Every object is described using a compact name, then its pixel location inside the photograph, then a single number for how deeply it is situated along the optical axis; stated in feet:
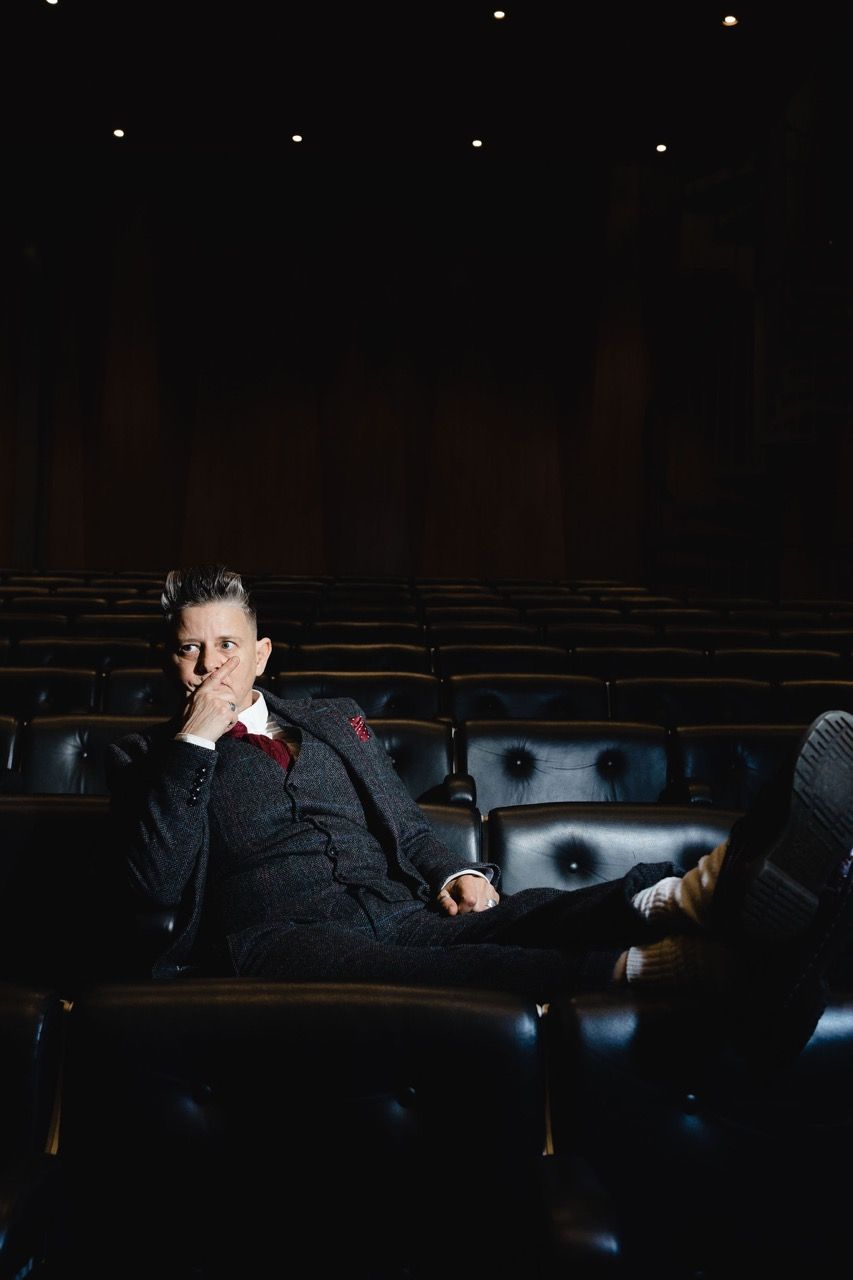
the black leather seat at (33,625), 10.96
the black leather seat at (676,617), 12.75
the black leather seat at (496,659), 9.65
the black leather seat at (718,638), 11.14
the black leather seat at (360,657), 9.41
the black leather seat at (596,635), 11.20
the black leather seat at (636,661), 9.80
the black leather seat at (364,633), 10.98
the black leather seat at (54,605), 12.51
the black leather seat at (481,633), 11.02
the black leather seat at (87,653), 9.34
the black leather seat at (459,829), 4.90
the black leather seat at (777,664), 9.66
